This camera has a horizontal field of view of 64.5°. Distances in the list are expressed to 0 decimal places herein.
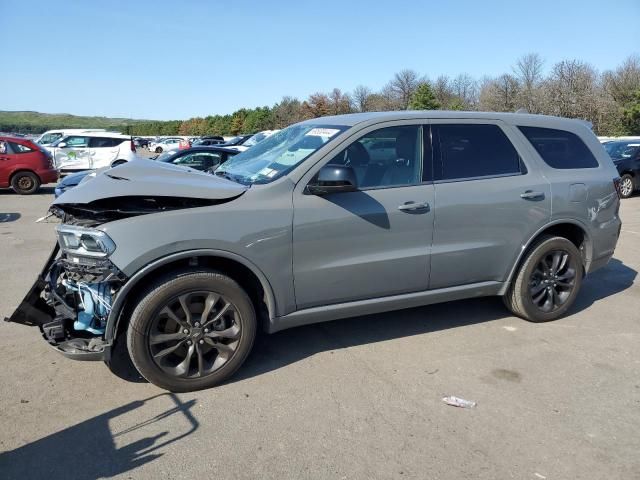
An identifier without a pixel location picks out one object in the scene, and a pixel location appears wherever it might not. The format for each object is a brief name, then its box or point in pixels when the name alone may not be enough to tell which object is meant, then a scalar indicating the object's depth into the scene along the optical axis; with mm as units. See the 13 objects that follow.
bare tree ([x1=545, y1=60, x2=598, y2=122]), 42369
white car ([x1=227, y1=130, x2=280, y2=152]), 22533
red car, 14367
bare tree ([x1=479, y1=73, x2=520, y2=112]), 49688
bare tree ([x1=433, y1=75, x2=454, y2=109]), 54141
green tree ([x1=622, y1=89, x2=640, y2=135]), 36938
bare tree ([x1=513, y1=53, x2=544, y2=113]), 45381
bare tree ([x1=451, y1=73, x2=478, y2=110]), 61562
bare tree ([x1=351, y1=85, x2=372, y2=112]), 63019
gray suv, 3295
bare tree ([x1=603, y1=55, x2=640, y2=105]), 41528
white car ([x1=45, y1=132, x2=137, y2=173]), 18484
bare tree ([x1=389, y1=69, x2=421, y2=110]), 60647
